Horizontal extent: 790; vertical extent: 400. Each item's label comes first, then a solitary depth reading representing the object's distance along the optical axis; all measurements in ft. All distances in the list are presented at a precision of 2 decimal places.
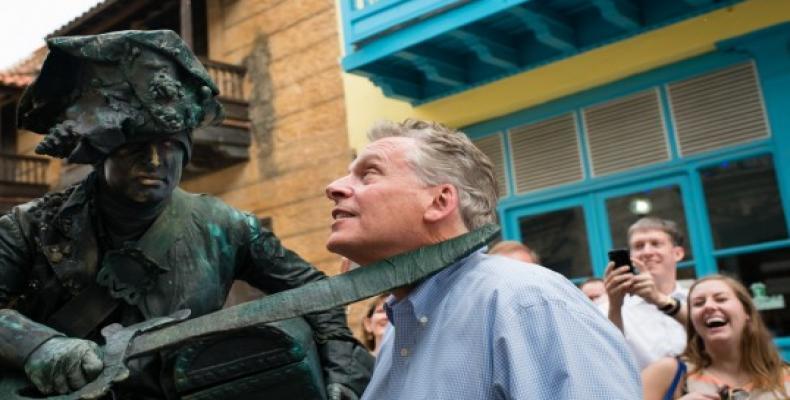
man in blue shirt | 3.57
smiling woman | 9.11
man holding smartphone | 9.69
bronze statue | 5.00
